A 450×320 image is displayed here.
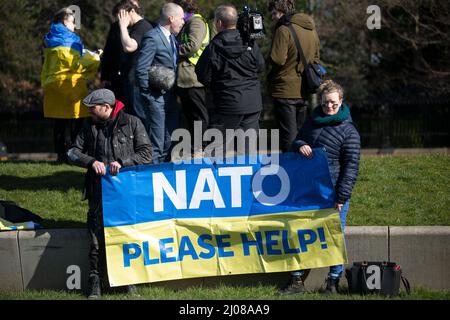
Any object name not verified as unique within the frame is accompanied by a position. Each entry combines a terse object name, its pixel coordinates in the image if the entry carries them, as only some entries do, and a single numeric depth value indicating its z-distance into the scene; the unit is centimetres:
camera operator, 1758
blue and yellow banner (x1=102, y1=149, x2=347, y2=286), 1614
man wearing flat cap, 1600
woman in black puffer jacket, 1552
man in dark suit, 1893
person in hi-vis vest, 1978
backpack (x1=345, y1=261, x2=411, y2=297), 1551
